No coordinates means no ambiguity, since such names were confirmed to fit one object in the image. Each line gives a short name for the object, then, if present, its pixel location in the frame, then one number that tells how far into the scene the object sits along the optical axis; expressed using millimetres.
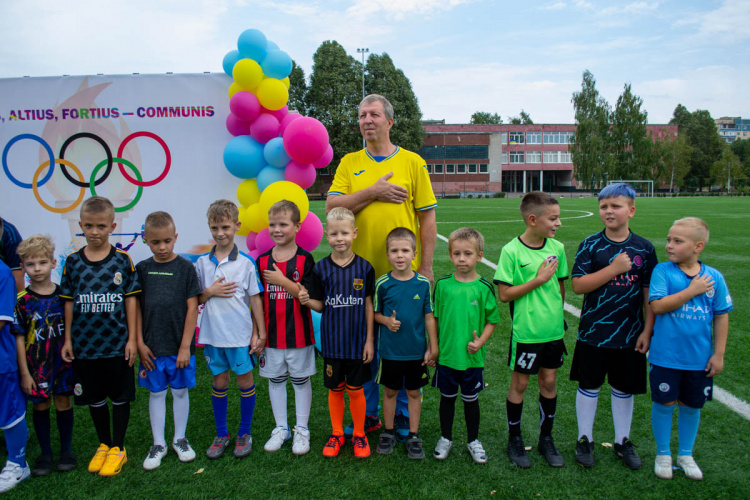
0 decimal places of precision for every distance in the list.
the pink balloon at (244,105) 4559
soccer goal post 53562
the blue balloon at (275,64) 4844
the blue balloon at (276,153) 4602
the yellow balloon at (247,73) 4582
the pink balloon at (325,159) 4895
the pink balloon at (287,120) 4785
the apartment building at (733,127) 149512
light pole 39000
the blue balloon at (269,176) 4723
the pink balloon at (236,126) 4840
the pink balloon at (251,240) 4828
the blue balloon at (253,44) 4734
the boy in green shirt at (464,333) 2768
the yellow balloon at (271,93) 4645
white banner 4984
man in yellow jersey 2975
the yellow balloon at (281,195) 4262
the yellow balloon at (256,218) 4461
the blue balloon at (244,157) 4684
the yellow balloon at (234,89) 4750
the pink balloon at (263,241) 4395
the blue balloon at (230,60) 4926
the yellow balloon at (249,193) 4883
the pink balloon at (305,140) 4316
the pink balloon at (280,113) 4877
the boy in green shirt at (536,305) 2711
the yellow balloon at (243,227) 4750
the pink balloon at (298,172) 4684
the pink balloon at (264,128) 4680
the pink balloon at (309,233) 4504
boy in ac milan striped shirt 2953
